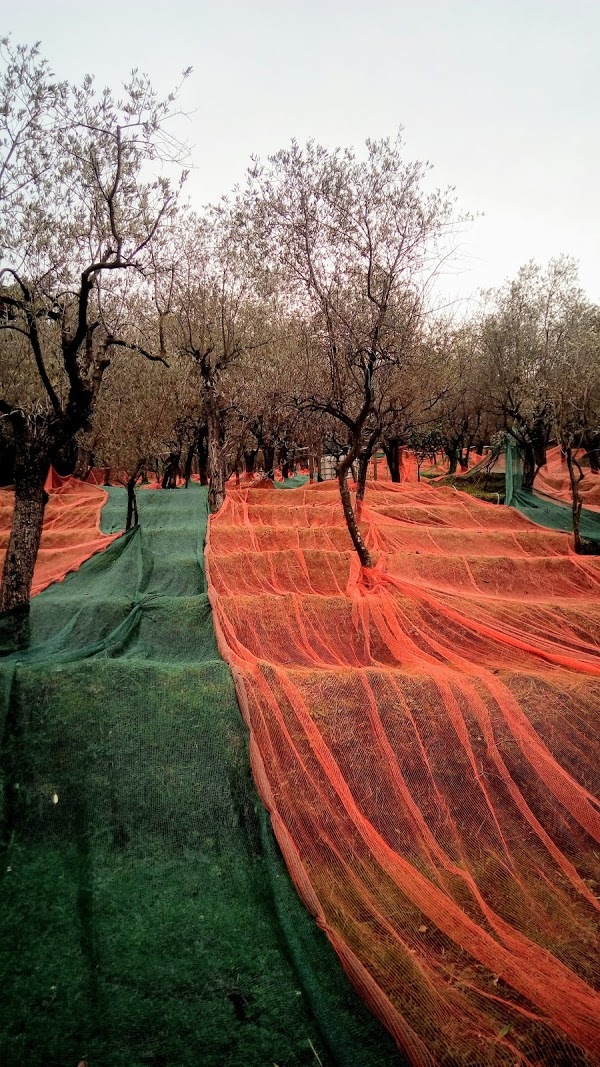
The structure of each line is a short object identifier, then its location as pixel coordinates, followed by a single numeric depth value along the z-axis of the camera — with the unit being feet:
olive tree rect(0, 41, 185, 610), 27.78
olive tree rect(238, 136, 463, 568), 37.35
